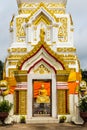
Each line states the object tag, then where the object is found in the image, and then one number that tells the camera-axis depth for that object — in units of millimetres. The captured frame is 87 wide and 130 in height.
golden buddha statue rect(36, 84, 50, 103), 20241
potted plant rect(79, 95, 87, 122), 17697
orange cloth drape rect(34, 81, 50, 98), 24230
